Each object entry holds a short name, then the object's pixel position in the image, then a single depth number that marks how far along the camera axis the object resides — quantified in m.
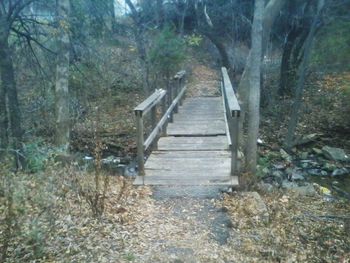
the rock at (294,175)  11.27
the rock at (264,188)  6.99
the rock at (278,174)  11.27
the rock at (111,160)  11.90
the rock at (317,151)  13.72
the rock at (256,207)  5.40
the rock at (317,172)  11.91
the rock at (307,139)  14.62
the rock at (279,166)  12.27
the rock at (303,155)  13.57
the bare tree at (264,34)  9.80
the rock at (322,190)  9.33
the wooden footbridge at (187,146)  6.38
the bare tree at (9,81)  7.95
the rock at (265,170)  11.10
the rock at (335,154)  12.95
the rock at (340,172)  11.75
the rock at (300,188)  8.59
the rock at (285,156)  13.19
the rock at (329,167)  12.16
